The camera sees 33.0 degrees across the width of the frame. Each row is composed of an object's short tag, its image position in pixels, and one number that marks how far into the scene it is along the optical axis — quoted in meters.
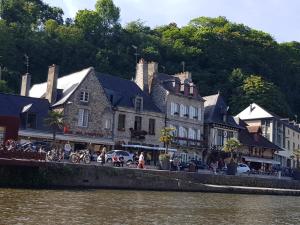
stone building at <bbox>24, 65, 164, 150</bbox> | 45.09
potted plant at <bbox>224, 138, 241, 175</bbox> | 49.16
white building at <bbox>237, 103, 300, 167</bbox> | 70.75
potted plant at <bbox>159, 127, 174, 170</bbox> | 39.56
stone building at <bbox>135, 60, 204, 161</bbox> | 52.91
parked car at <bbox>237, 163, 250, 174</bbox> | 50.10
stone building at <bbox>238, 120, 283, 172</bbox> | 62.06
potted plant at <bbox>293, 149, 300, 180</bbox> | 52.31
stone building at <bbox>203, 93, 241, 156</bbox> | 56.78
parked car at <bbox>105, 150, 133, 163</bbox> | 40.38
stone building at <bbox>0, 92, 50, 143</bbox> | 42.19
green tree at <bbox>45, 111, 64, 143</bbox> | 40.34
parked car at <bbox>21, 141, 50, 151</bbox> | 32.97
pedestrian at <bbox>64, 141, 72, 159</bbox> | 39.08
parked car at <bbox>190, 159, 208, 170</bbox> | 47.25
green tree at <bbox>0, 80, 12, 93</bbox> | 60.16
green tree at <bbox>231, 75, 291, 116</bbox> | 82.07
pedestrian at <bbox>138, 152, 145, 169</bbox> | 37.03
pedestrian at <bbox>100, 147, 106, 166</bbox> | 36.42
